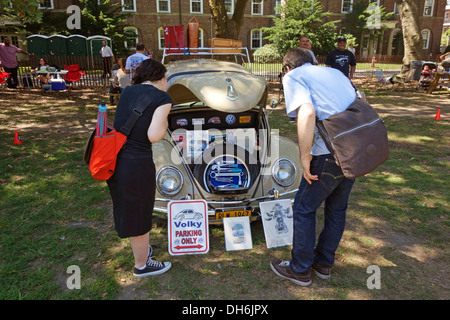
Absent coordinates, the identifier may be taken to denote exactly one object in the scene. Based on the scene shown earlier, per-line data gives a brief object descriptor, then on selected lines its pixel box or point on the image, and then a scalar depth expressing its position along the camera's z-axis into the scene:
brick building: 28.75
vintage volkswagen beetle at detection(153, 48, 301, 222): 3.66
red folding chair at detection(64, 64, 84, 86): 14.24
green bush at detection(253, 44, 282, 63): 25.73
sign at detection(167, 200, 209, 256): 3.52
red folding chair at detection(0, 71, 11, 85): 13.23
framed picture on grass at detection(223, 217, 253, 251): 3.64
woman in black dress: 2.68
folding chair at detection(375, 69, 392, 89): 14.86
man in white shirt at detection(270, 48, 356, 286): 2.65
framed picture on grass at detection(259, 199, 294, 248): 3.66
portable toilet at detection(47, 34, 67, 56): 20.72
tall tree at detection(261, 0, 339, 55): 24.53
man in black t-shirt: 9.10
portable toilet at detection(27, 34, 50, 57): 20.11
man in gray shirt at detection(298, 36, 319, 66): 7.66
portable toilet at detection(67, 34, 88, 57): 20.95
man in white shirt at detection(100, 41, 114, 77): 16.86
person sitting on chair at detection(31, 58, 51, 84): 13.73
